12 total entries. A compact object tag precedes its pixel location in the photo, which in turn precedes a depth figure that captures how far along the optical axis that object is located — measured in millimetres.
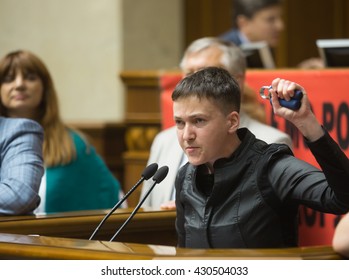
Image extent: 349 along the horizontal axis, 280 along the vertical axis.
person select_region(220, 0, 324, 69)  13273
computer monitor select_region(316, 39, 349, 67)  9562
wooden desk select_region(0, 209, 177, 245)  7051
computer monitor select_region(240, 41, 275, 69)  11289
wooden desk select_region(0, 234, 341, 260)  4750
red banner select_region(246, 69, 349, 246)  8367
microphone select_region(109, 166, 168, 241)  6347
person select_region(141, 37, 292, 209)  8445
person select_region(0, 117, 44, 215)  7398
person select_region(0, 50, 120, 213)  9187
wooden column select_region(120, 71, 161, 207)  12891
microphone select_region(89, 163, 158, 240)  6320
